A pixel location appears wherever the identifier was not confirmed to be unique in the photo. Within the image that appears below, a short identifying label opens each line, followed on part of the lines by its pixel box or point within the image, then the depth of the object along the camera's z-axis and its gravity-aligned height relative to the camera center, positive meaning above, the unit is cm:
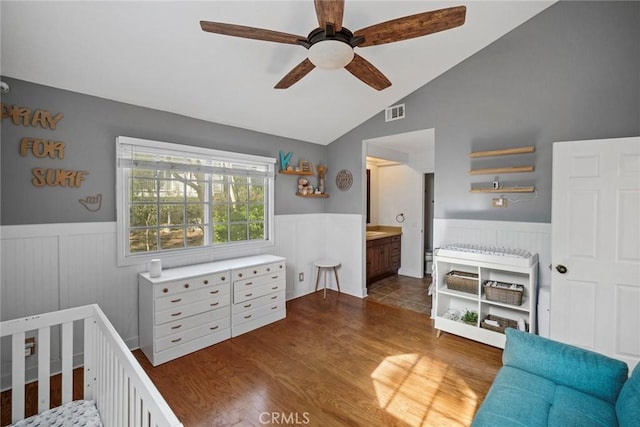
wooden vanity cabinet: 496 -87
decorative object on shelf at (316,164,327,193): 467 +61
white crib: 121 -85
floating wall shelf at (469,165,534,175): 288 +45
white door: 223 -28
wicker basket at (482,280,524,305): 276 -81
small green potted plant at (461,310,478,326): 311 -120
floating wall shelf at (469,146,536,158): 288 +64
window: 285 +11
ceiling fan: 157 +109
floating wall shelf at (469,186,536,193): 287 +24
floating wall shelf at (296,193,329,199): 445 +25
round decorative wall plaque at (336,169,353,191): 454 +51
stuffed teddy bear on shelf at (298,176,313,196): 443 +37
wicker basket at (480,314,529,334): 292 -119
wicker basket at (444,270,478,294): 306 -78
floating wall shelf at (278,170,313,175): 418 +58
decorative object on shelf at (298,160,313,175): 443 +69
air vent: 389 +138
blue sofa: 135 -99
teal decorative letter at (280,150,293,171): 417 +74
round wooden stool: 441 -87
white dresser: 266 -100
